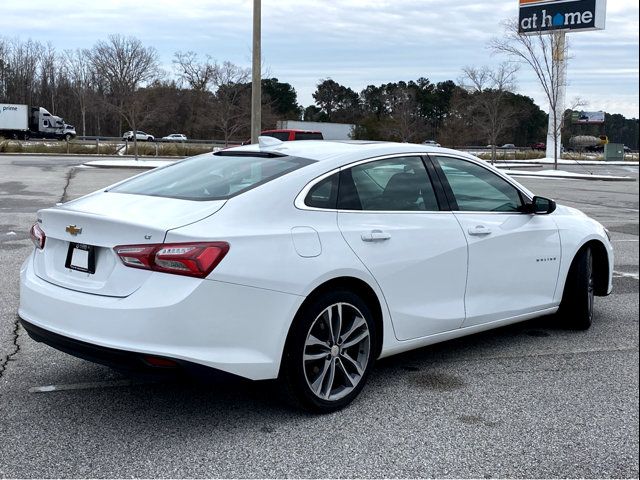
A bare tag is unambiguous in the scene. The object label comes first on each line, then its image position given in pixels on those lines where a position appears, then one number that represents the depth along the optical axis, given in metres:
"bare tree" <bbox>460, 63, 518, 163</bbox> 45.03
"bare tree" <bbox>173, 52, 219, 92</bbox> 52.03
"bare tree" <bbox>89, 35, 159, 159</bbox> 41.12
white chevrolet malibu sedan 3.42
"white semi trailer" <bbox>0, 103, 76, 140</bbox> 59.09
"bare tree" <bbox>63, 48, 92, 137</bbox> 56.34
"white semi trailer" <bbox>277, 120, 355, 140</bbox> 51.28
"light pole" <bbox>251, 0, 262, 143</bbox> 15.96
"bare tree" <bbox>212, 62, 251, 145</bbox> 43.12
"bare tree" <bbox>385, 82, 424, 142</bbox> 54.38
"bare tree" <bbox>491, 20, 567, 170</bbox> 35.34
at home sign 46.41
